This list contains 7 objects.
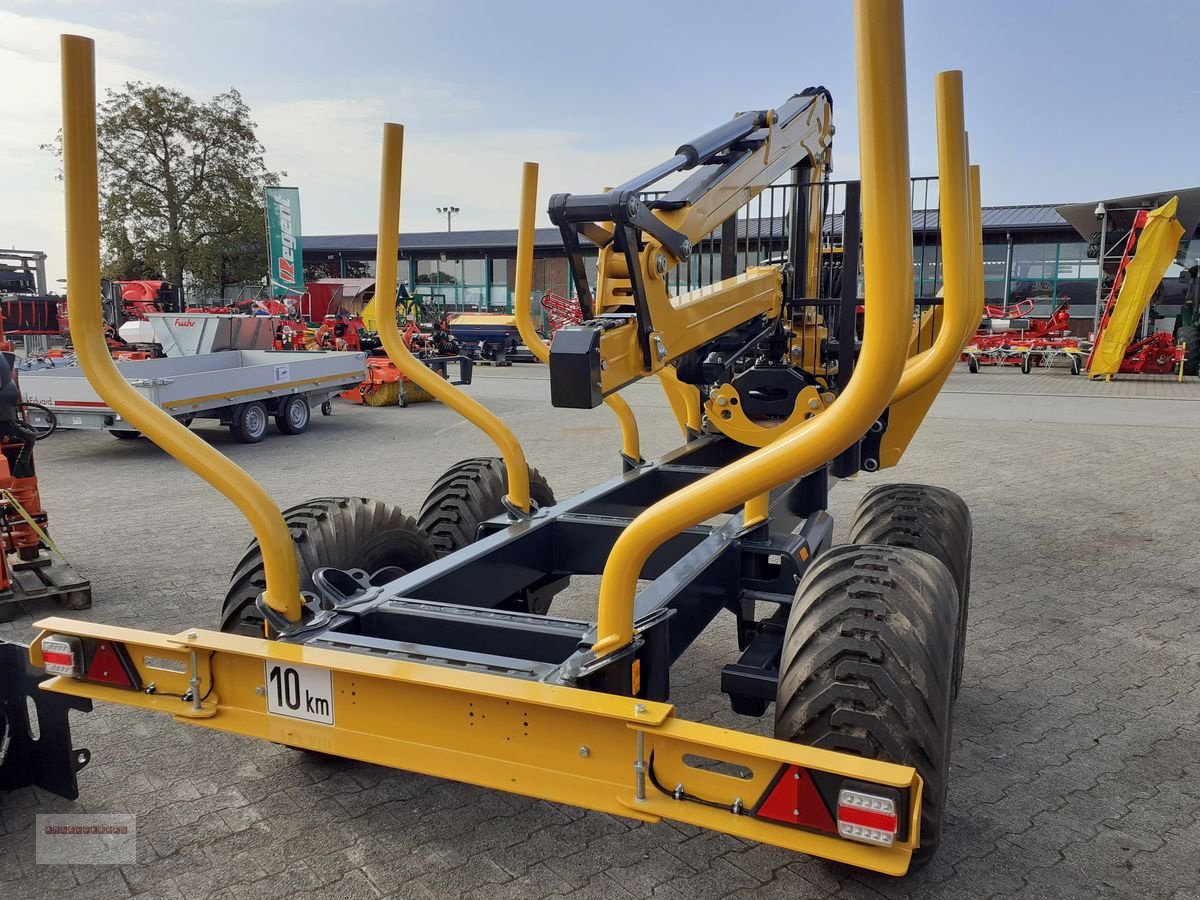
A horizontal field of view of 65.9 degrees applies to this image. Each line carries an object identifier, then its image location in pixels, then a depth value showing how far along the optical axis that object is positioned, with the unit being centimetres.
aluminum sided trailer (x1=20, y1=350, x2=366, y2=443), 1051
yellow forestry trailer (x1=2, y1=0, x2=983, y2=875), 212
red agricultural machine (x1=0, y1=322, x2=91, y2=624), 535
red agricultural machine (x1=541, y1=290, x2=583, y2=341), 2605
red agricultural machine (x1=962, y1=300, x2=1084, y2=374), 2322
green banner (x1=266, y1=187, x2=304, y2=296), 2436
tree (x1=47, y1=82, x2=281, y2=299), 3747
